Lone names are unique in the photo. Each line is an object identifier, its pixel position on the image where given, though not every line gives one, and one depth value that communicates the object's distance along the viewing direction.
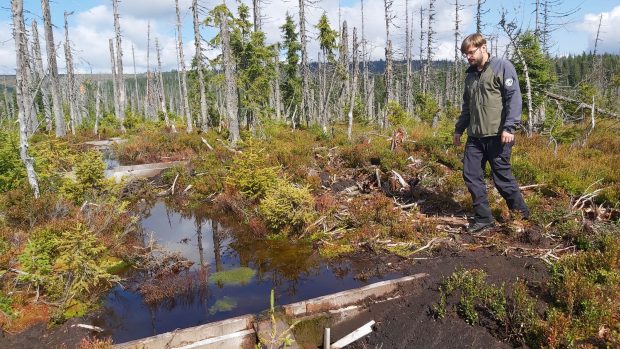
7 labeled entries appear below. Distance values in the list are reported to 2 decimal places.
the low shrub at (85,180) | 8.90
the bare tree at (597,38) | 38.21
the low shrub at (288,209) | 7.51
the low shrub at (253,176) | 9.30
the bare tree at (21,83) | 8.94
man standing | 5.27
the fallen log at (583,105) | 9.76
